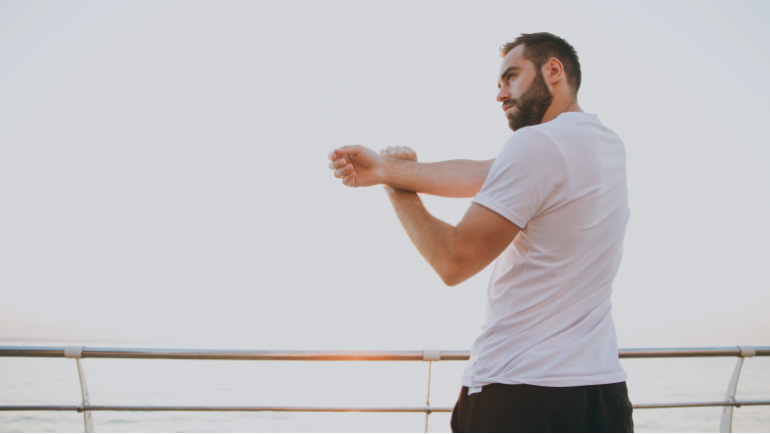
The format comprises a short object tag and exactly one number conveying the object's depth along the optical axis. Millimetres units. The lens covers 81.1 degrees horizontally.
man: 848
